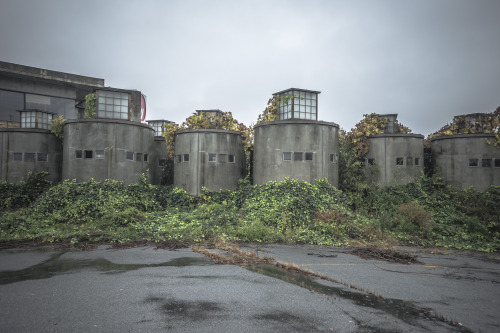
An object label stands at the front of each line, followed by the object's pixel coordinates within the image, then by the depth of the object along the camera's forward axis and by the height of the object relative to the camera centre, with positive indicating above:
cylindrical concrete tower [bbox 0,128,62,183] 23.31 +1.64
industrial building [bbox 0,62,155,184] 20.95 +2.05
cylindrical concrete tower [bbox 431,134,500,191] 21.47 +1.18
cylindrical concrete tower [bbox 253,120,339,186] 19.61 +1.64
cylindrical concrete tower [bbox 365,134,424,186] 23.05 +1.21
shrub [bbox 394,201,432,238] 15.73 -2.10
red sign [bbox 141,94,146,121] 35.66 +7.52
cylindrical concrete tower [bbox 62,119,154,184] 20.84 +1.71
